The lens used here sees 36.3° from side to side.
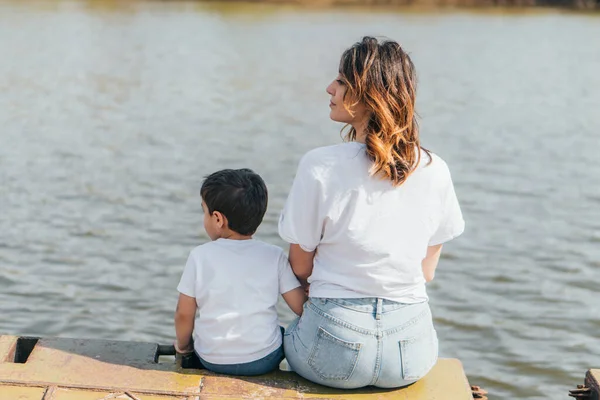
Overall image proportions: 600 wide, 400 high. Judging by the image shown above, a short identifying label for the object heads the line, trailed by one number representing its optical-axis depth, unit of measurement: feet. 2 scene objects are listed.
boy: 11.23
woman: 10.58
